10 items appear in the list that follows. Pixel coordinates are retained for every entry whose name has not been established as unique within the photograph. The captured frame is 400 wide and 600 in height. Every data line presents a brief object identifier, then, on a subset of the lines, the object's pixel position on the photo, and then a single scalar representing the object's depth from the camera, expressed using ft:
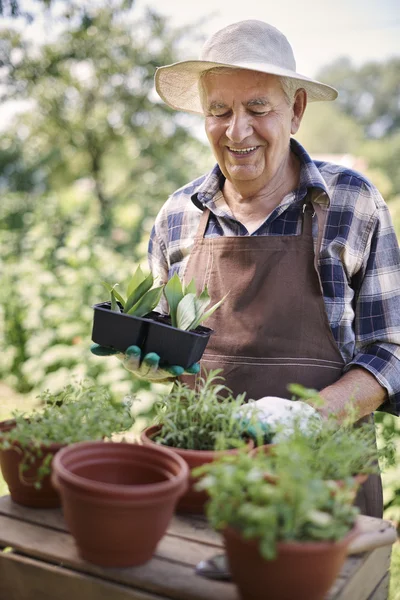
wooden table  3.56
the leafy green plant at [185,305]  5.37
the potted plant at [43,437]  4.16
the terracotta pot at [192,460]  4.17
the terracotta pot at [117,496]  3.41
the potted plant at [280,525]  3.03
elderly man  6.16
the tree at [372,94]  170.81
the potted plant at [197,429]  4.25
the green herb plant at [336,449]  3.73
